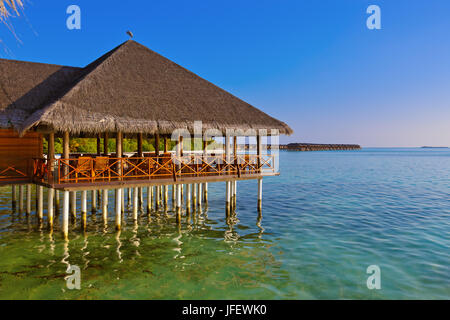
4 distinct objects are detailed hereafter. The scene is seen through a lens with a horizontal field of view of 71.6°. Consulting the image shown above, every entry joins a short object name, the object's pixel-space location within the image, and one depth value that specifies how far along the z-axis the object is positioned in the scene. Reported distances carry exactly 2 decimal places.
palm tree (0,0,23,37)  4.82
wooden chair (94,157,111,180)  11.64
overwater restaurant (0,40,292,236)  11.28
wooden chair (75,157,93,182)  11.09
